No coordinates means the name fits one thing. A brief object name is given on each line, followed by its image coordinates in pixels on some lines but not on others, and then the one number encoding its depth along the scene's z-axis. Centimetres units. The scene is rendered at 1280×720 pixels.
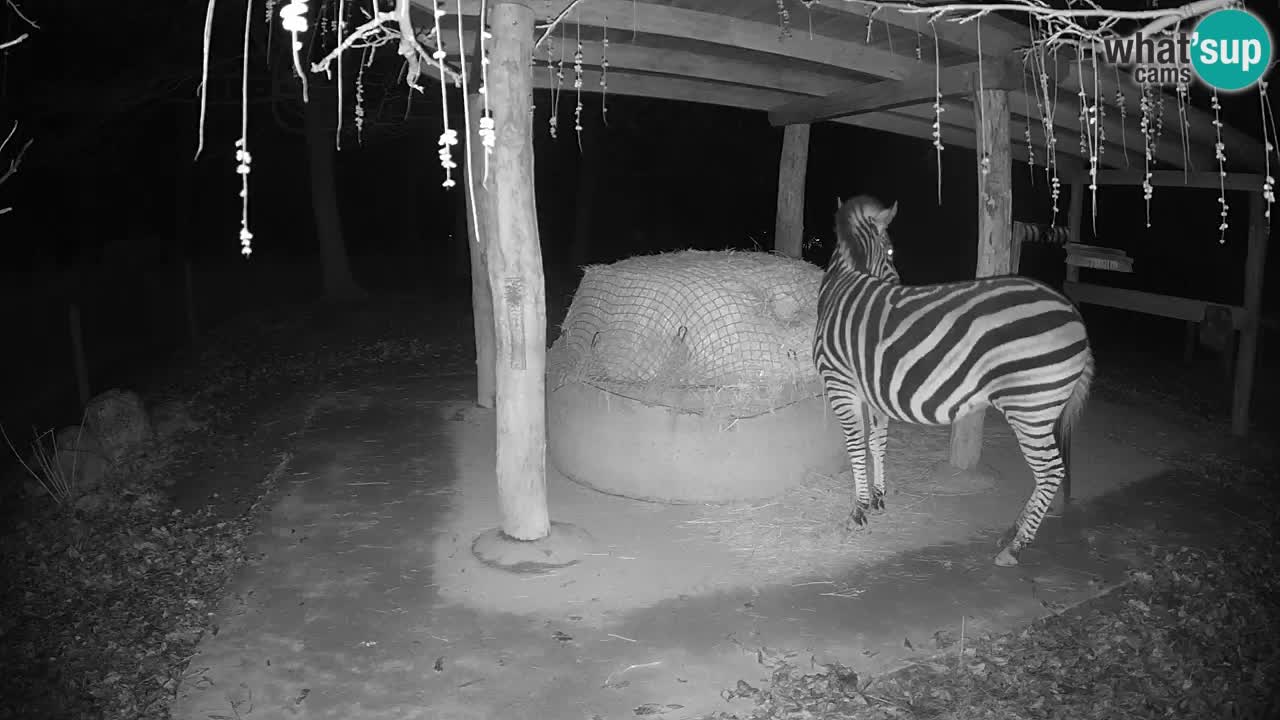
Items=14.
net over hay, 626
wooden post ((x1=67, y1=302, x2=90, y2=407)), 823
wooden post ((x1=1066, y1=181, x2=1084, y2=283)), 1002
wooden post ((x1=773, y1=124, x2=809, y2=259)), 968
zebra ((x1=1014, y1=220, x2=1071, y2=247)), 766
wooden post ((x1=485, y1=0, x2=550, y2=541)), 482
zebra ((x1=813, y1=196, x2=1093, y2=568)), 505
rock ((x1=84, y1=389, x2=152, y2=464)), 703
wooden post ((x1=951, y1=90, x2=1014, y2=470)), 630
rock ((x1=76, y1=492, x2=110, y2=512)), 611
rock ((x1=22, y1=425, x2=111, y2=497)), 632
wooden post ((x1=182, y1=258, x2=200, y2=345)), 1245
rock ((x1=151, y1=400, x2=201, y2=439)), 791
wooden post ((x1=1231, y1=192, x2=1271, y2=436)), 768
